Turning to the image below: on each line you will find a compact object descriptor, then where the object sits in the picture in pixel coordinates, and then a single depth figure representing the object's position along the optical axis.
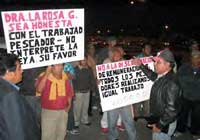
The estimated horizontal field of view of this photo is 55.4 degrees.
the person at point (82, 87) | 4.01
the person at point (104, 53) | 4.36
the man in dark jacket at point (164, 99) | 2.37
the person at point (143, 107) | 4.44
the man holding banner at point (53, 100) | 3.05
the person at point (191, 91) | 3.84
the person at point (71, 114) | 3.50
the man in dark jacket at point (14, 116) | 1.76
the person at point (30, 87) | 3.33
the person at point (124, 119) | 3.49
